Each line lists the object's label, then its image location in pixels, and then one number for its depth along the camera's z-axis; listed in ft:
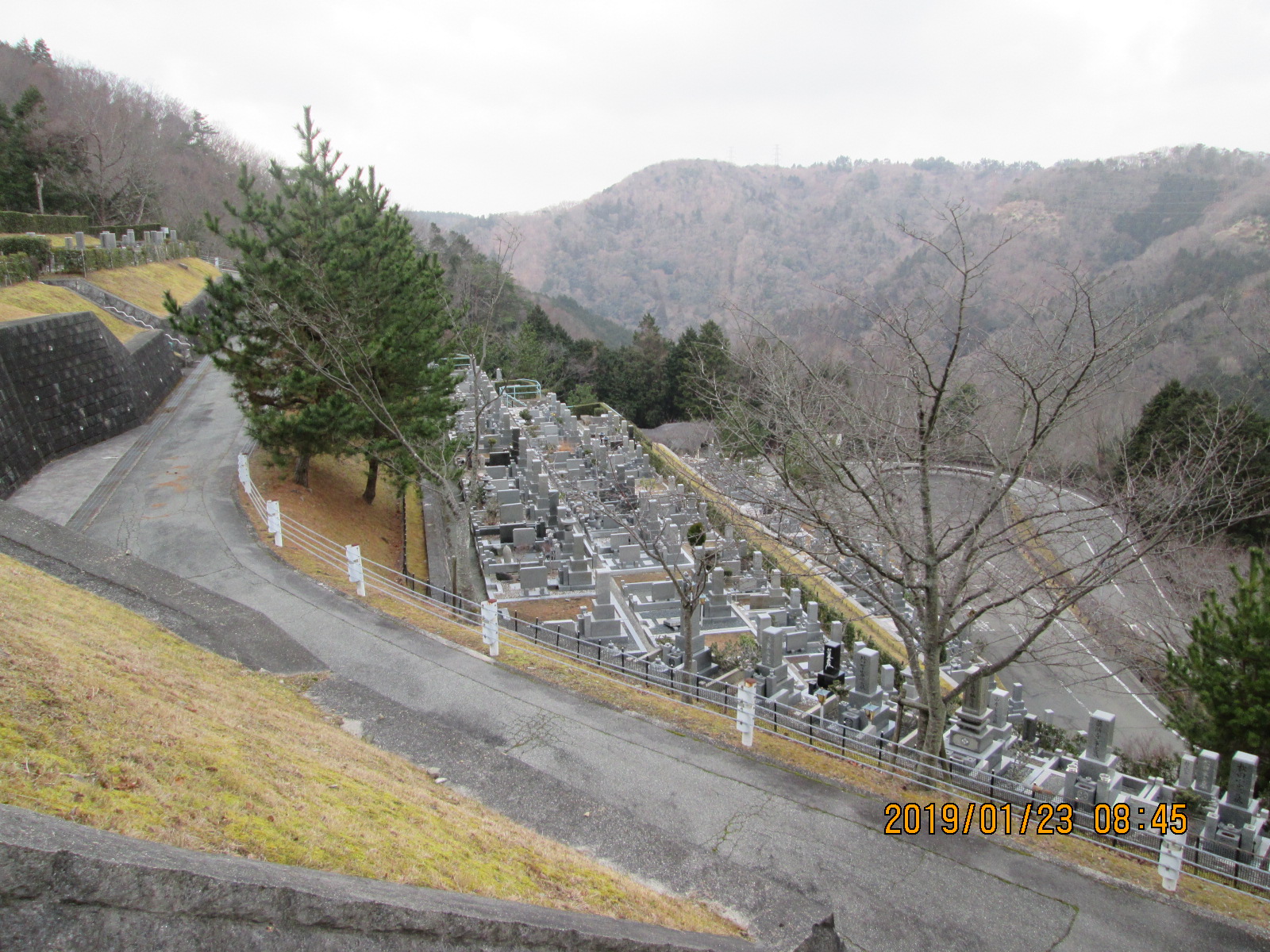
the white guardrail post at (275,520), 39.65
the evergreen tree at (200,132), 192.54
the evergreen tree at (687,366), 110.63
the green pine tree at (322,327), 44.39
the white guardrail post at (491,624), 29.43
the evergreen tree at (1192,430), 60.80
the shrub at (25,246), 70.33
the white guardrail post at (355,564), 34.37
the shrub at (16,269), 65.77
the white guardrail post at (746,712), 24.17
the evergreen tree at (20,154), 111.34
